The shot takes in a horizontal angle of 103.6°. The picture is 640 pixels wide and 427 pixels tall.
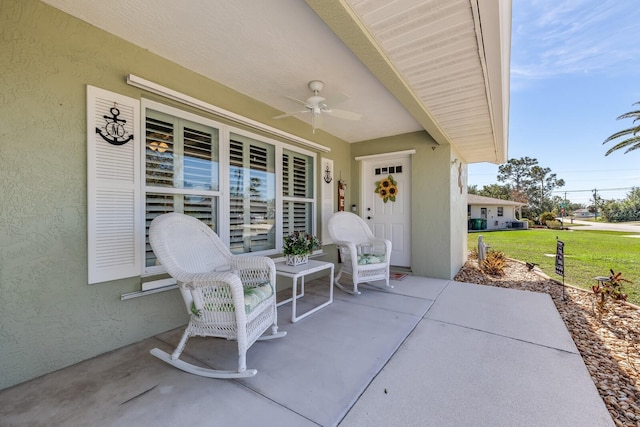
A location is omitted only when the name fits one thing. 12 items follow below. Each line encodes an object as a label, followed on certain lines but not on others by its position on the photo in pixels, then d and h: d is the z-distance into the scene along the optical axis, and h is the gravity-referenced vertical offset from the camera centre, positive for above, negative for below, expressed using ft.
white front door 16.31 +0.81
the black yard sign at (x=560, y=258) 10.99 -1.99
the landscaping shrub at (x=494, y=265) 15.53 -3.24
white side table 8.63 -2.07
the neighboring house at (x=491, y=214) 56.34 -0.15
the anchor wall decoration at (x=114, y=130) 6.90 +2.32
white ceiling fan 9.32 +4.03
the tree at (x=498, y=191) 88.45 +8.00
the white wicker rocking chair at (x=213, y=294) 5.71 -2.06
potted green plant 9.86 -1.42
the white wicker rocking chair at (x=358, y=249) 11.59 -1.85
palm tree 24.35 +7.92
